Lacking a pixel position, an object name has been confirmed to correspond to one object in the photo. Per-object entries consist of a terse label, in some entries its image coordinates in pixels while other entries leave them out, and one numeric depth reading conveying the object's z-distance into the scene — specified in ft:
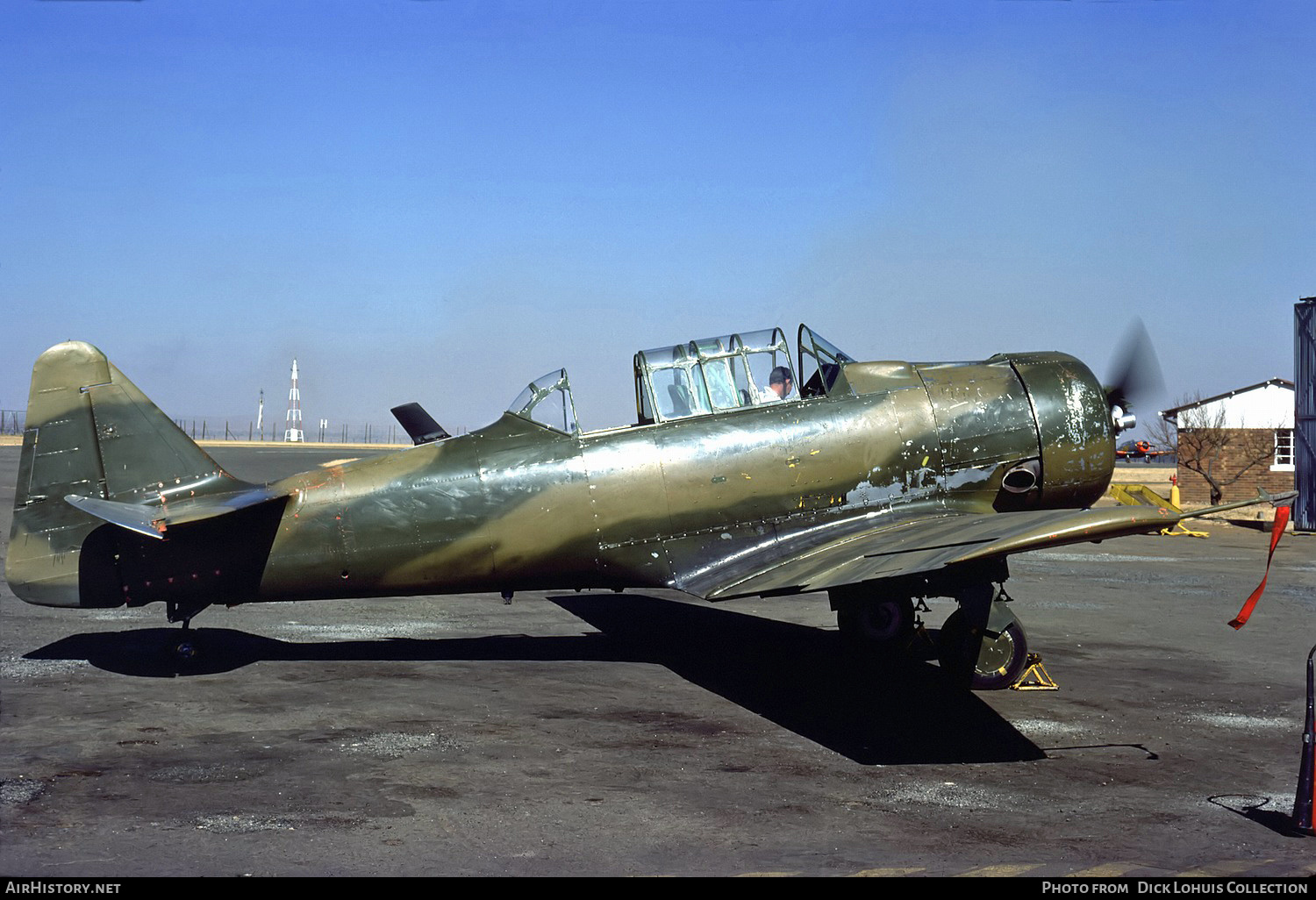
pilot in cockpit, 35.37
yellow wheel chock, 32.27
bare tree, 137.18
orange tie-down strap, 20.70
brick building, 136.67
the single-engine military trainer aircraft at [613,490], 31.81
